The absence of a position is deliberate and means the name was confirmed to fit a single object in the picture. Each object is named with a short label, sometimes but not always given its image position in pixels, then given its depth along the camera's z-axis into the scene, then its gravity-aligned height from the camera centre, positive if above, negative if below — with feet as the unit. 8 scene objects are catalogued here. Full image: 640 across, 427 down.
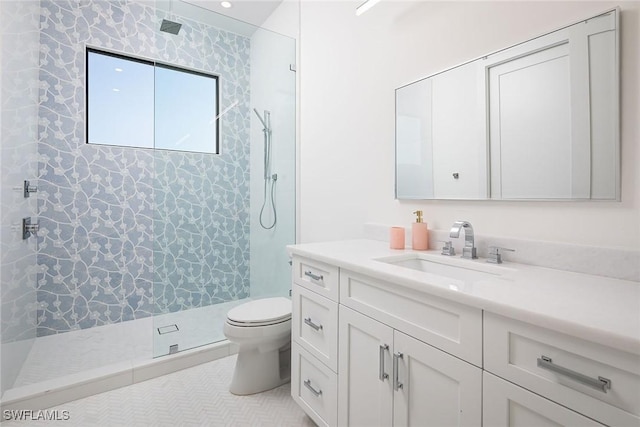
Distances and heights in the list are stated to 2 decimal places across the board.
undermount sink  3.76 -0.69
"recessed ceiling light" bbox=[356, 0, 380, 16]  5.19 +3.58
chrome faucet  4.12 -0.37
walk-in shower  7.05 +0.57
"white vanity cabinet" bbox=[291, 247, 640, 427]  1.95 -1.19
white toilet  5.66 -2.40
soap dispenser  4.82 -0.32
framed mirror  3.21 +1.18
